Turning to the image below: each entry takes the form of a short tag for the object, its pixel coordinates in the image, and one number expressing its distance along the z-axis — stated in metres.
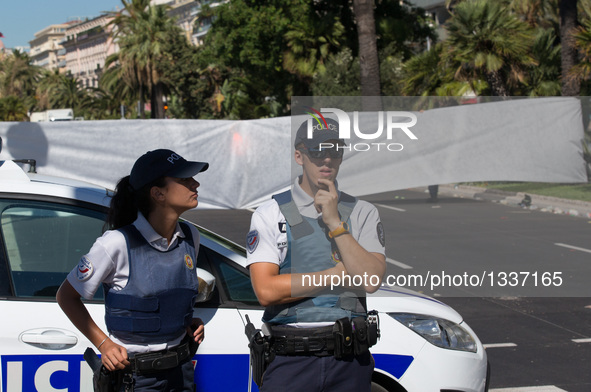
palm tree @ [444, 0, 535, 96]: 22.44
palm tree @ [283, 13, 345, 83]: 35.19
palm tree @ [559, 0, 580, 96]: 19.47
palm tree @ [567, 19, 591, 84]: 18.51
